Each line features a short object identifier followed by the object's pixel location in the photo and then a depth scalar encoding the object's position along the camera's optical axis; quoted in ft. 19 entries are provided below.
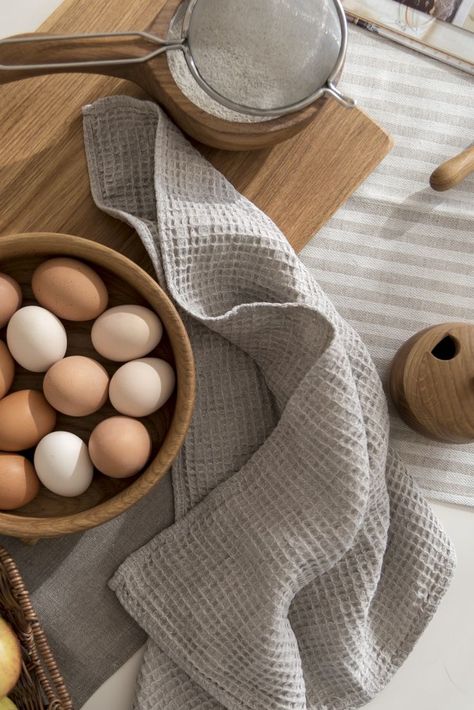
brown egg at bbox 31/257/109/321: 1.92
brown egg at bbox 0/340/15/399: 1.94
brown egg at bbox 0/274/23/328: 1.92
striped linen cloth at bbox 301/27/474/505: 2.45
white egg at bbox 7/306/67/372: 1.91
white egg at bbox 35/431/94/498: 1.92
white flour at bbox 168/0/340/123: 1.84
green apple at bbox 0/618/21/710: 2.01
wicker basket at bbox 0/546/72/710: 2.00
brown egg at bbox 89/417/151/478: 1.89
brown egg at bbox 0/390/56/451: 1.91
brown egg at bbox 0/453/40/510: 1.89
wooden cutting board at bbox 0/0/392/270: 2.14
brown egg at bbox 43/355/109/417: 1.91
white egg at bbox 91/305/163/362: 1.94
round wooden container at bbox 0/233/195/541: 1.83
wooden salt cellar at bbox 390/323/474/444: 2.11
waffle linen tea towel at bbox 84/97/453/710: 2.10
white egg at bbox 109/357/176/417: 1.94
